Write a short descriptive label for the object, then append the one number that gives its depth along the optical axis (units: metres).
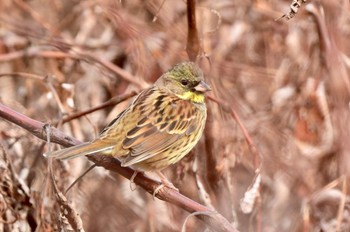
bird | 6.45
